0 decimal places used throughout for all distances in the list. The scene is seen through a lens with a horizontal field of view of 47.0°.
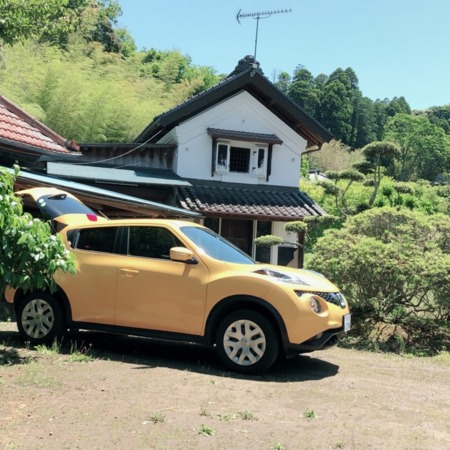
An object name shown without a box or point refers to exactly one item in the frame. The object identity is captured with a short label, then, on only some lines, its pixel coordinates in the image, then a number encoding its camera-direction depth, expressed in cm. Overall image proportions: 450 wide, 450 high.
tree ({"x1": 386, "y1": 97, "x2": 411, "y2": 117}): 7688
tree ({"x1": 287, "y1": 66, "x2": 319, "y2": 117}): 5872
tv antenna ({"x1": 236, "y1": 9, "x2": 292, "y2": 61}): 1617
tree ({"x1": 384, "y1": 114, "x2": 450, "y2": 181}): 5838
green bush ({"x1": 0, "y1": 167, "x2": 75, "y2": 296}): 454
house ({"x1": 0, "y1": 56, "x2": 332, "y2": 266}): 1532
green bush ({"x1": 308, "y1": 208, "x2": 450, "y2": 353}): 792
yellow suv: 546
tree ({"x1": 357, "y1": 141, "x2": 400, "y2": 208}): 1210
